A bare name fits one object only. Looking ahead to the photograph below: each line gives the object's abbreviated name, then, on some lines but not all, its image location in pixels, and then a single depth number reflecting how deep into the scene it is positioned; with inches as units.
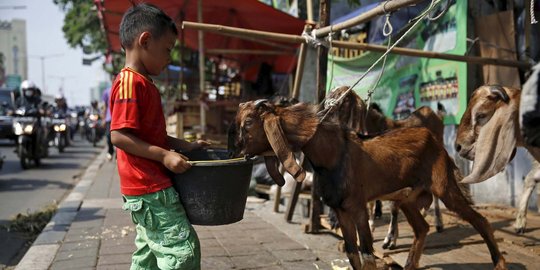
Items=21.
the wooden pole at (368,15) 131.4
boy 90.3
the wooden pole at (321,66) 193.9
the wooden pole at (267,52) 329.2
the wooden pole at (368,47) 172.1
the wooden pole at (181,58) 371.6
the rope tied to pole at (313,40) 181.2
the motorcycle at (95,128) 776.9
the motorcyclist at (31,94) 486.0
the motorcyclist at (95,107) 812.0
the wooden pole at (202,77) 314.0
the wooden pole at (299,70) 208.1
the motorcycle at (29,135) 437.7
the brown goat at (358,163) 121.4
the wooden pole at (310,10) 215.5
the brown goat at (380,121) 175.6
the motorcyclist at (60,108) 660.7
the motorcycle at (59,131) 616.3
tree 716.7
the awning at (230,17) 335.6
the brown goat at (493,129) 95.7
